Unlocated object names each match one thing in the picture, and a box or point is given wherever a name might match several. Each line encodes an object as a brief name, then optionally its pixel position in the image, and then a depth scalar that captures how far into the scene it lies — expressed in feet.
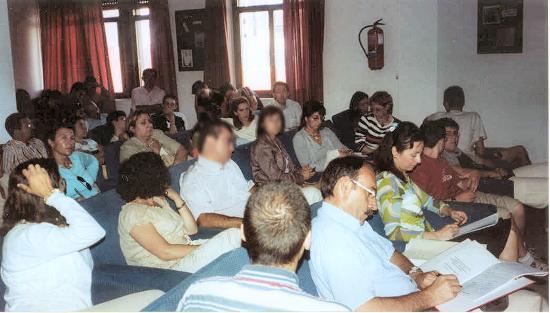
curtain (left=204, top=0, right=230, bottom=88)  24.72
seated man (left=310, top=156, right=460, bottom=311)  5.54
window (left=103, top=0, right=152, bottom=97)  26.40
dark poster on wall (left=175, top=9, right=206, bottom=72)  25.64
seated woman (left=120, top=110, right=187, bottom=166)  13.08
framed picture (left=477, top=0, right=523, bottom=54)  17.16
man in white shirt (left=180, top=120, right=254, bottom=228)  9.60
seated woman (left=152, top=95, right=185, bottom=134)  18.97
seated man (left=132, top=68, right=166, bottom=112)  24.64
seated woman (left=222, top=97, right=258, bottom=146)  16.05
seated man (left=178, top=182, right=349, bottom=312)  3.83
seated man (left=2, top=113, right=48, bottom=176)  12.27
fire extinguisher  21.47
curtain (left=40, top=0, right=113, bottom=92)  26.55
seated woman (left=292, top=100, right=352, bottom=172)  14.84
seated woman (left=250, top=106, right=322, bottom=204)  12.30
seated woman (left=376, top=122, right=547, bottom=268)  8.42
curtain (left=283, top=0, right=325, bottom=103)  23.13
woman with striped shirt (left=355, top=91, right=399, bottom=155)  16.98
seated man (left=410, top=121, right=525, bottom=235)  11.28
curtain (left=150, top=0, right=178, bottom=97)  25.81
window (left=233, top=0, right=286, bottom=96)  23.89
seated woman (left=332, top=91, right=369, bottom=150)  18.58
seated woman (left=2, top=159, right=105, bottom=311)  5.98
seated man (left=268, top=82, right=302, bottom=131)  20.84
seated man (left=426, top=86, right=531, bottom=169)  15.58
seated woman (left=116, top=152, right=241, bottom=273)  7.29
